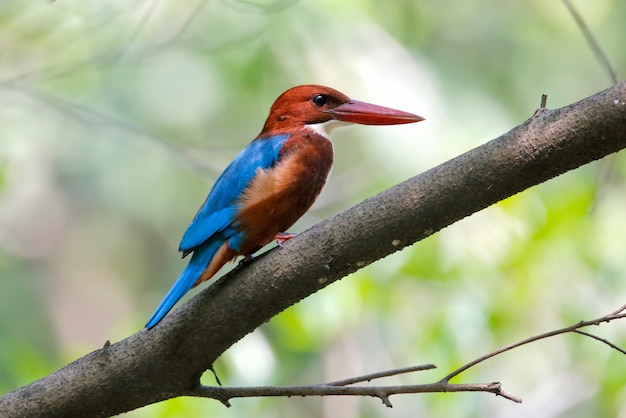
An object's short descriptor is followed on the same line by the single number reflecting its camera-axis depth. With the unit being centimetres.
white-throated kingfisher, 666
